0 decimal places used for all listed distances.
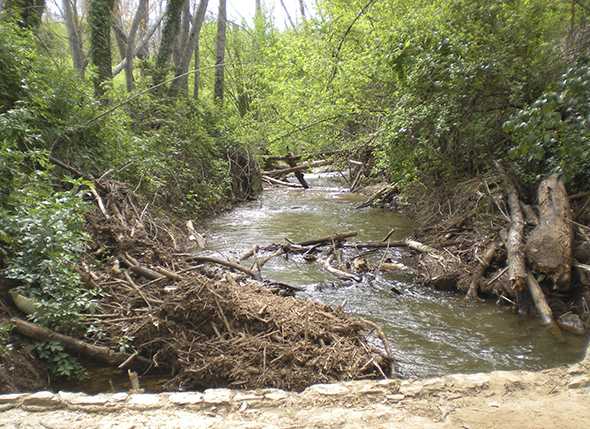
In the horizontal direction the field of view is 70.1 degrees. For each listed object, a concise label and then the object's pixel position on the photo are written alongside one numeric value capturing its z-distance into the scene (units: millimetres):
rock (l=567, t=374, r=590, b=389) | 3023
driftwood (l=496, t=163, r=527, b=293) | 5297
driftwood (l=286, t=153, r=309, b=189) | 17469
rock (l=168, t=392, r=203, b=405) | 2832
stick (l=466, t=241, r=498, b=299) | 5945
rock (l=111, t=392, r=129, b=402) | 2846
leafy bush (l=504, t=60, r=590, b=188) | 4680
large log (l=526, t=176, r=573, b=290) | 5246
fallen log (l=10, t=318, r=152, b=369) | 3711
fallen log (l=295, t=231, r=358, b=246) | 8188
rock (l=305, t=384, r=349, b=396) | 2963
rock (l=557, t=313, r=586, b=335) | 4797
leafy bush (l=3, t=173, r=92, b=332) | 3893
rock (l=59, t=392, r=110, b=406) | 2781
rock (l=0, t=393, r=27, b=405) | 2748
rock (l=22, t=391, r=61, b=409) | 2744
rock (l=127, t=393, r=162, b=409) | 2793
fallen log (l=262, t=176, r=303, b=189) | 17297
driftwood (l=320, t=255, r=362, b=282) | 6652
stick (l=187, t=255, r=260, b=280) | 6098
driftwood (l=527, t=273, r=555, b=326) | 4953
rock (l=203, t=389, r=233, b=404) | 2859
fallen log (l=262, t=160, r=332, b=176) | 16250
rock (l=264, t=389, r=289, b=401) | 2914
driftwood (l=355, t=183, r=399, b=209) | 13023
